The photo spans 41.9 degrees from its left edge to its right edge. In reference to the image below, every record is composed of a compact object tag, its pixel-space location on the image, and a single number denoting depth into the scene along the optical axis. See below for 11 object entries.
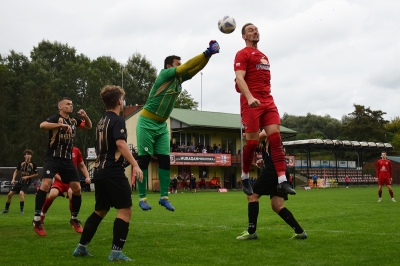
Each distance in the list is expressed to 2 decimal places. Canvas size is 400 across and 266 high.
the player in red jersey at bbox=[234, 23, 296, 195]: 8.83
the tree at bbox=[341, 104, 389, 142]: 97.69
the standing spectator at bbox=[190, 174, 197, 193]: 52.47
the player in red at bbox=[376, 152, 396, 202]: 24.66
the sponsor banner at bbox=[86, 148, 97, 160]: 58.66
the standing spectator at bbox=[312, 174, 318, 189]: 59.81
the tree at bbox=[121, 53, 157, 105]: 84.25
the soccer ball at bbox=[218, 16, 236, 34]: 8.70
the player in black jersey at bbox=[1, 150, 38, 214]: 18.89
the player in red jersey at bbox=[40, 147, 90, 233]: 11.18
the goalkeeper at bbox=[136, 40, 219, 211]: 8.99
